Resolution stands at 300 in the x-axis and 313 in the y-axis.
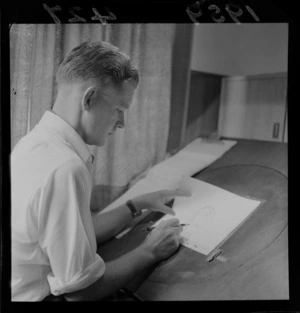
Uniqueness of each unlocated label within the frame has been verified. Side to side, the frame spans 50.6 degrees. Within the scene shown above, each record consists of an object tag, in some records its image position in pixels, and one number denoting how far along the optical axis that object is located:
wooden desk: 1.00
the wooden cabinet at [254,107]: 1.09
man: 0.95
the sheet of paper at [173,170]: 1.10
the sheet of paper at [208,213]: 1.04
